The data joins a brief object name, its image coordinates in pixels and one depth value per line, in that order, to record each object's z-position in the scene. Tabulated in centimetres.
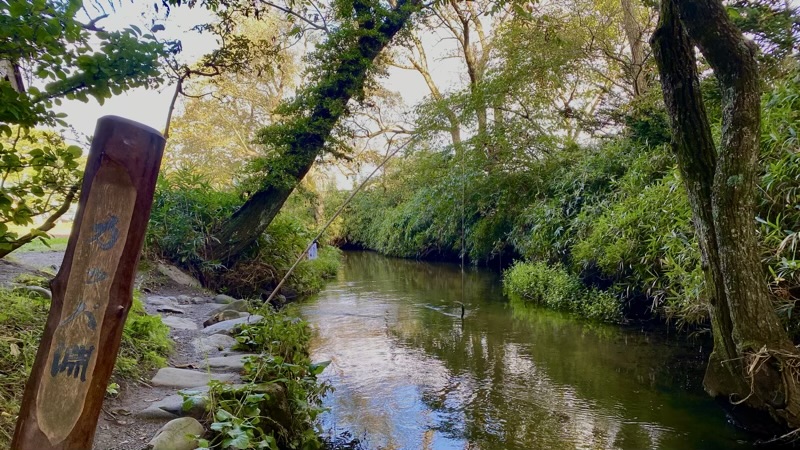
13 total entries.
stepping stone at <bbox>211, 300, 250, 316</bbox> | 416
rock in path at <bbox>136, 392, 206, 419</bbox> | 198
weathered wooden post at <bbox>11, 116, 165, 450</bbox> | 108
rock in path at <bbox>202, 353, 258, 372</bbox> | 263
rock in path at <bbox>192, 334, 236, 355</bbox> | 305
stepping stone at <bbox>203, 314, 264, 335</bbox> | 349
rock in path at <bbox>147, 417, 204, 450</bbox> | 170
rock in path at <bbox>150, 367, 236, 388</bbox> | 238
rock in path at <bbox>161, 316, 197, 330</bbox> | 363
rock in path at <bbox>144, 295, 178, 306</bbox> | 435
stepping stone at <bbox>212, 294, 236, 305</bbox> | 490
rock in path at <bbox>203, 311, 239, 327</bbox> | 380
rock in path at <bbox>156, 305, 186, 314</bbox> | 414
